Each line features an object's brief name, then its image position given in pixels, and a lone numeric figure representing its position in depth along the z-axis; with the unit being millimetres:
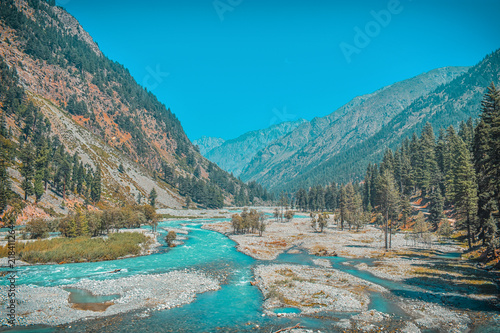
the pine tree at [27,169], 83750
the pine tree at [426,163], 100312
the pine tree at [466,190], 51500
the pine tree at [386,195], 61541
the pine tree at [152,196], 158162
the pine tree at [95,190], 119625
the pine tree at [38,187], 88688
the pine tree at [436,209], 78250
